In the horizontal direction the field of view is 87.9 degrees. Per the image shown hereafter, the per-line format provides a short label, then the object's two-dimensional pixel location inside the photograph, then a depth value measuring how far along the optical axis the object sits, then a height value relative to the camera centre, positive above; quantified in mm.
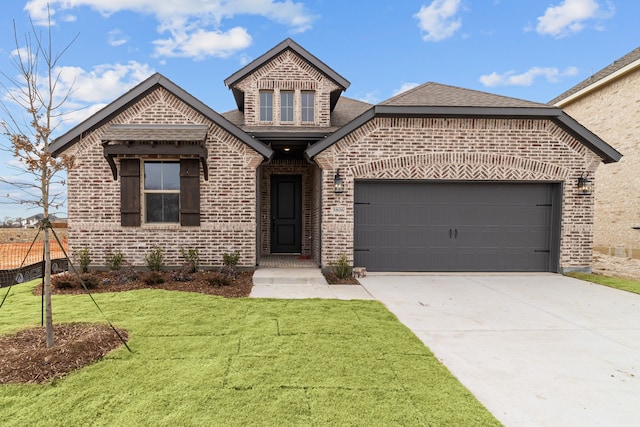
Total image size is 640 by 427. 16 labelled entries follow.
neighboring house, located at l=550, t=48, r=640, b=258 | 12297 +2408
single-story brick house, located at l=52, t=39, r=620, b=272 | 8125 +505
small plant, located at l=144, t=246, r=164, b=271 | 7918 -1411
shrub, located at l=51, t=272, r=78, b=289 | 6570 -1651
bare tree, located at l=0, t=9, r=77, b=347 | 3436 +415
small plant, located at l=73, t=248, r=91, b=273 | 7816 -1408
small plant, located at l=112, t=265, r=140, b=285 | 7031 -1671
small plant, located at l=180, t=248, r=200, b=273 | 8053 -1380
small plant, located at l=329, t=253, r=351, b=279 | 7773 -1574
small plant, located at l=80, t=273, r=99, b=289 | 6625 -1647
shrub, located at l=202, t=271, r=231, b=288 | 6938 -1679
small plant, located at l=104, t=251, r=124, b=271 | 7996 -1467
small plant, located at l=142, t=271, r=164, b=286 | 7043 -1677
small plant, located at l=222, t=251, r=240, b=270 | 8016 -1413
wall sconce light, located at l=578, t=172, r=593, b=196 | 8445 +523
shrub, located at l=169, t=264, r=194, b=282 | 7281 -1661
